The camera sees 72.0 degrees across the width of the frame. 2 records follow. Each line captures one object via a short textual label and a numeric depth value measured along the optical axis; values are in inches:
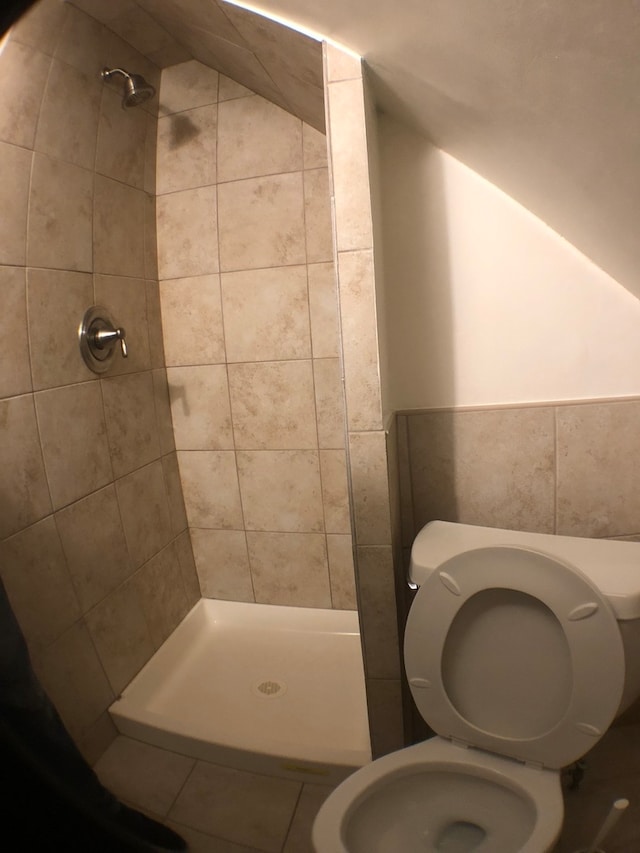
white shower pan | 42.1
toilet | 29.7
